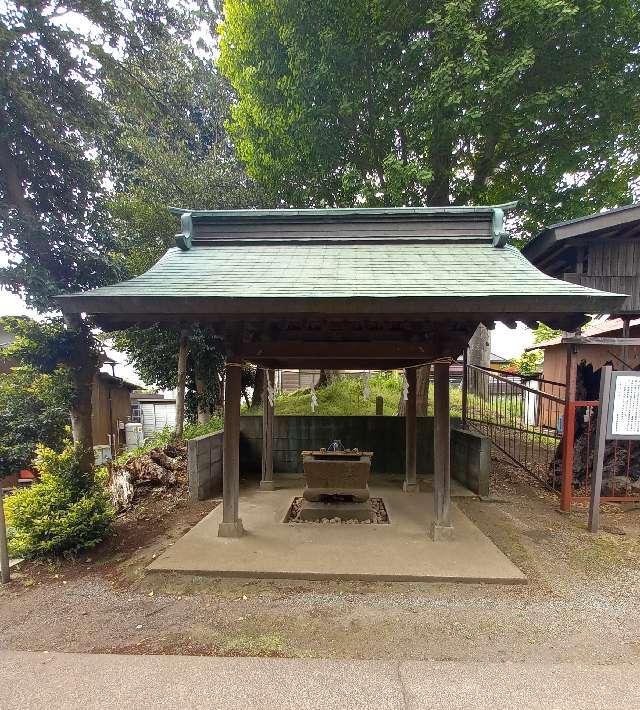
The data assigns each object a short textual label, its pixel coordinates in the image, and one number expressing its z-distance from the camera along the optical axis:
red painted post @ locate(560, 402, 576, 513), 5.09
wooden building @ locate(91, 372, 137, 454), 15.69
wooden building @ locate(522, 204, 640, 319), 5.65
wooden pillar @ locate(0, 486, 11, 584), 3.63
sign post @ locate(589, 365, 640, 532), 4.41
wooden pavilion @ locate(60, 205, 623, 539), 3.10
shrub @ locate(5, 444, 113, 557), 3.93
